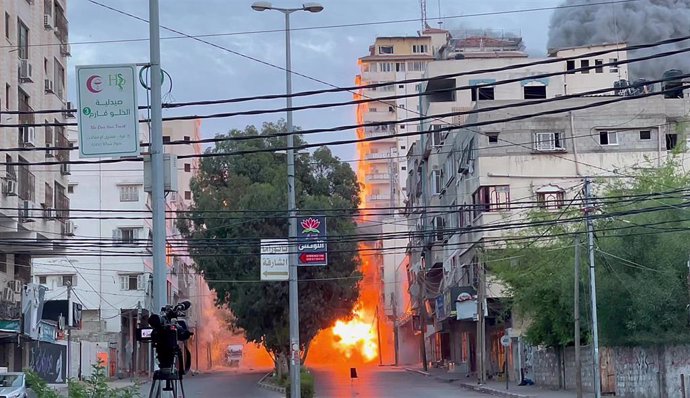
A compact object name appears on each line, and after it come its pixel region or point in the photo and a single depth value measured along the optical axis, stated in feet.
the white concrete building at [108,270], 266.16
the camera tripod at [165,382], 47.32
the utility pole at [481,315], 193.36
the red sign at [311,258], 123.95
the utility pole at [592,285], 129.29
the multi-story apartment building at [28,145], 132.46
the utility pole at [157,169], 59.26
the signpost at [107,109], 58.49
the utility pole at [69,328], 206.47
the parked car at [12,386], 110.63
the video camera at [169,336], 47.39
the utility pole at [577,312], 136.15
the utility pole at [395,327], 369.03
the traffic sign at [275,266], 128.36
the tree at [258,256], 186.91
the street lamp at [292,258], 123.75
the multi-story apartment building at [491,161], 201.57
